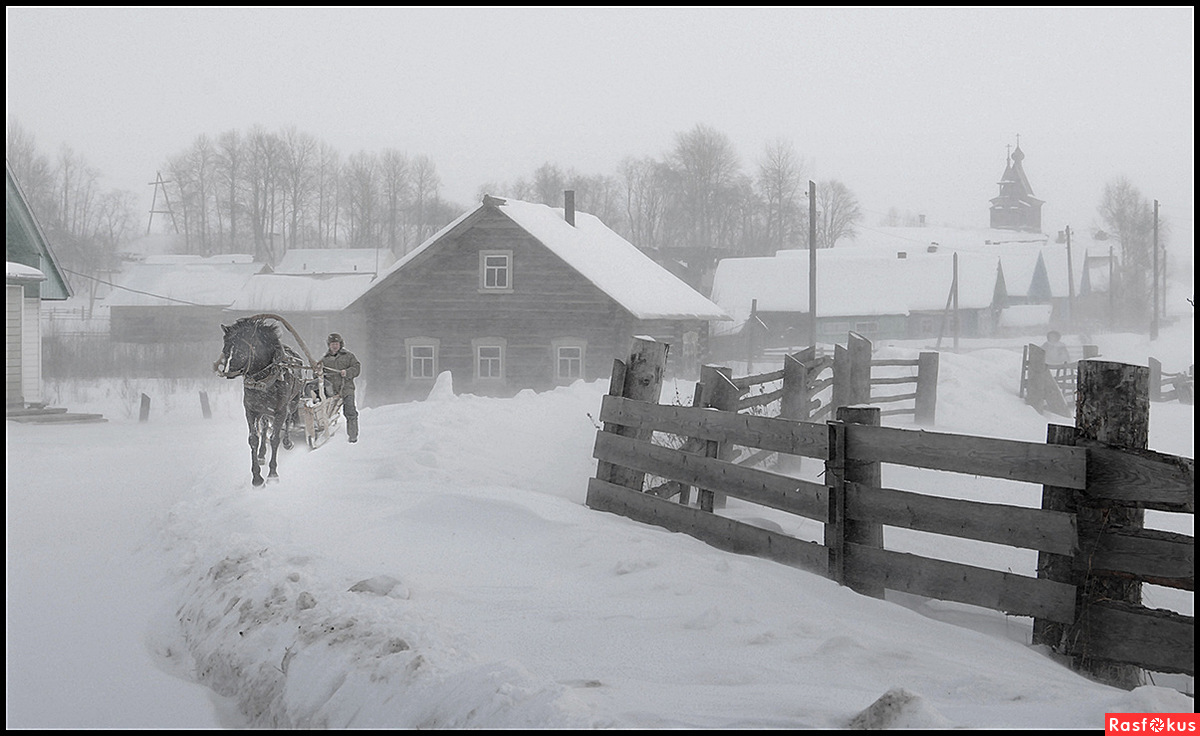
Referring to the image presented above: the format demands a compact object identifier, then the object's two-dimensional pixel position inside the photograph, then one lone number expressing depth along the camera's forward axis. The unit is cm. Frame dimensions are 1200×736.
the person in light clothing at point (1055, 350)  4009
